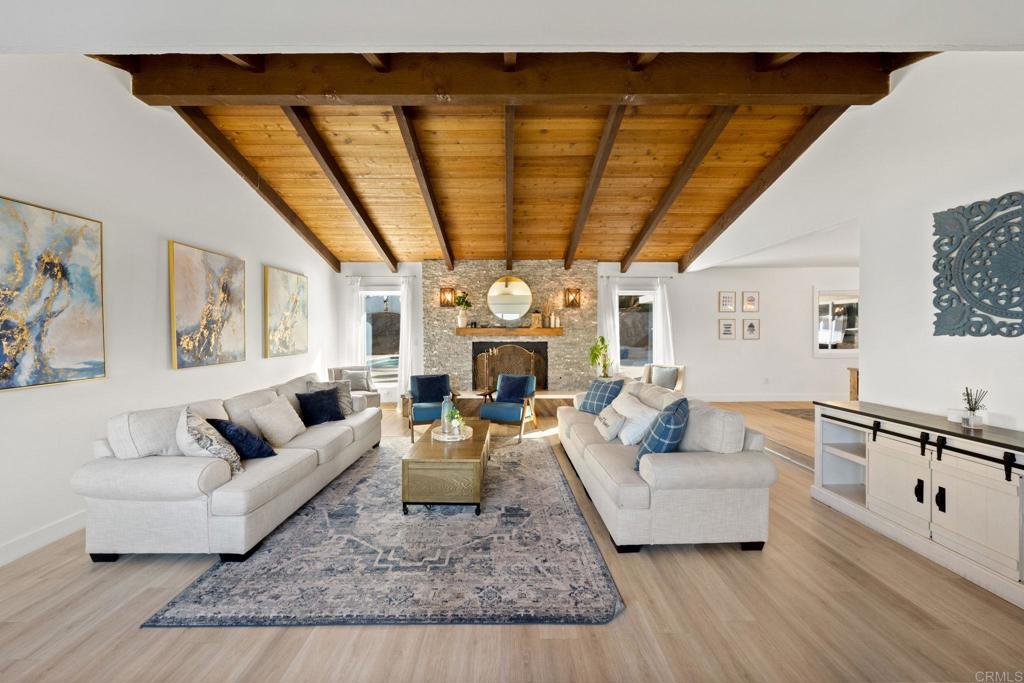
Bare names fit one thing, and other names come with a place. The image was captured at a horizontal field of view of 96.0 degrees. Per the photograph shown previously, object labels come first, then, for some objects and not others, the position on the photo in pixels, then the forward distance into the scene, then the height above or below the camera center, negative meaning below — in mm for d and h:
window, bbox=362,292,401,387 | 8828 +41
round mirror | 8172 +671
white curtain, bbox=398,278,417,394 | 8500 +40
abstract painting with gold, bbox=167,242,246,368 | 4348 +306
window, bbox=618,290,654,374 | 8906 +164
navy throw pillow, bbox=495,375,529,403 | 6188 -712
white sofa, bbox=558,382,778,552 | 2895 -1017
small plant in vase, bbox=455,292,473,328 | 8229 +544
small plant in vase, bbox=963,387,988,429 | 2822 -434
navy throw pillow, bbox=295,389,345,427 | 4637 -733
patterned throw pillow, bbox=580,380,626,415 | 4930 -649
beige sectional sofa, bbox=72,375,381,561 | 2768 -989
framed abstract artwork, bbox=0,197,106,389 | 2887 +264
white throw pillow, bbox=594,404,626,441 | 3943 -759
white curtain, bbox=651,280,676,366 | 8469 +157
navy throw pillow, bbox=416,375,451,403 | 6219 -721
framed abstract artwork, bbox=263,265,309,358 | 6035 +316
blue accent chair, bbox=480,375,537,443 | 5863 -953
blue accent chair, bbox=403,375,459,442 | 5781 -959
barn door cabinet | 2438 -935
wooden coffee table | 3486 -1097
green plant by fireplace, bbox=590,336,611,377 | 8242 -352
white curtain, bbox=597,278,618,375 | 8508 +377
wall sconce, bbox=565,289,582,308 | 8492 +725
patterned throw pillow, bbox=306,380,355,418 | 5039 -612
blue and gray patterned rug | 2312 -1375
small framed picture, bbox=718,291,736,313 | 8727 +654
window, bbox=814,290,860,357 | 8711 +241
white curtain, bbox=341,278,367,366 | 8523 +132
